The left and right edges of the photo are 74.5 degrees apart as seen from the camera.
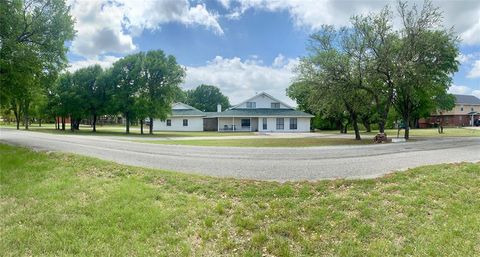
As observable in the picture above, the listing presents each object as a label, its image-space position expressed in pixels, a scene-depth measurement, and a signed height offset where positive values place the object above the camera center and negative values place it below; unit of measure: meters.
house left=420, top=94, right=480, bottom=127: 69.38 +1.67
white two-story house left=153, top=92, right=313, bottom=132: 47.41 +0.76
